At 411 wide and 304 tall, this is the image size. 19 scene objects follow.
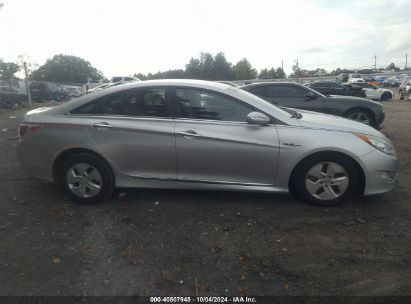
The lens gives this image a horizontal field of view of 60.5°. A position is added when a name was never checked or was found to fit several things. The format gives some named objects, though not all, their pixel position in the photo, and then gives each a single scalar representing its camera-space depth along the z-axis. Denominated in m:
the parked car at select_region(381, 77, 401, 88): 47.32
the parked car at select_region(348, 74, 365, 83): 41.48
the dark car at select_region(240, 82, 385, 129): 8.74
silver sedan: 4.12
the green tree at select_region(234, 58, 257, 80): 79.72
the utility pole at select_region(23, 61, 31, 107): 21.55
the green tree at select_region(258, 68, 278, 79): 87.36
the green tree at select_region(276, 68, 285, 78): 86.38
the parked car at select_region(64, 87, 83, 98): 30.55
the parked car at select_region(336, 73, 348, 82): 43.52
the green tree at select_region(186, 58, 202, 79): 65.69
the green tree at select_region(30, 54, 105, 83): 73.50
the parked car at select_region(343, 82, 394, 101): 24.73
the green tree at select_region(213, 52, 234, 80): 67.62
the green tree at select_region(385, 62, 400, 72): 111.31
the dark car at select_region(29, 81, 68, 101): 27.03
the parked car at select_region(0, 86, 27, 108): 19.44
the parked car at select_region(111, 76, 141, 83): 27.80
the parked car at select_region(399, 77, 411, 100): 25.66
